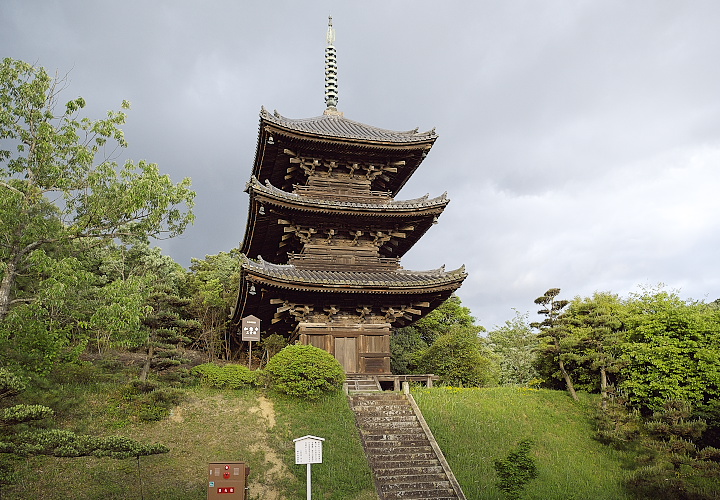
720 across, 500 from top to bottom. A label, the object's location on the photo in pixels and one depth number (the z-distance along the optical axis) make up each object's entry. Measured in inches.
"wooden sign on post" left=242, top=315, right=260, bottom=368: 772.0
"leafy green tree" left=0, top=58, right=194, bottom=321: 526.0
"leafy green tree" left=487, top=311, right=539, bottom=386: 1476.4
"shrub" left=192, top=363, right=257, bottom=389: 697.0
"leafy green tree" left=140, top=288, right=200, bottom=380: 666.2
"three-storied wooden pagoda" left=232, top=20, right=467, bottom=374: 775.7
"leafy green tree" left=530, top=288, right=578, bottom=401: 813.2
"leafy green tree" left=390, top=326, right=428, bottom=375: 1359.5
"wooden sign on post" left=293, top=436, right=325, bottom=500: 464.6
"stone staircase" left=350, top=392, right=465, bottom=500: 528.4
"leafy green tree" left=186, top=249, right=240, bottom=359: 1462.8
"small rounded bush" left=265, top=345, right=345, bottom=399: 668.7
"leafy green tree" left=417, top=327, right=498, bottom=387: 1112.8
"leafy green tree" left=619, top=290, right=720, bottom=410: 681.6
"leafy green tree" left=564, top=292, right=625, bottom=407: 774.5
